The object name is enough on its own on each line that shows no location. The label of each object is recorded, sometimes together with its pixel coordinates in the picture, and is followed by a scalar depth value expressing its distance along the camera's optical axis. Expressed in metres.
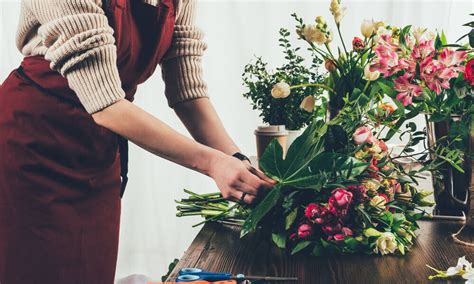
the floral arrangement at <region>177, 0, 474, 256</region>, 1.22
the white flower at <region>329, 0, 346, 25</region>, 1.52
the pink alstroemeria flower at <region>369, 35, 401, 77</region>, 1.31
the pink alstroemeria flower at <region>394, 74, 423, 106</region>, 1.30
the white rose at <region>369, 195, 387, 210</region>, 1.26
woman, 1.50
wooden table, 1.09
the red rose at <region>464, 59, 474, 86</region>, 1.21
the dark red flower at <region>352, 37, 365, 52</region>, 1.47
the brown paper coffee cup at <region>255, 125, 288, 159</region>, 1.76
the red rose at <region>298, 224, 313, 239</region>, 1.22
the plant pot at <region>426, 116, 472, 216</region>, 1.44
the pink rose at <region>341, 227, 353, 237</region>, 1.22
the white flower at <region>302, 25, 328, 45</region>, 1.44
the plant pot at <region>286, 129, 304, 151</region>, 1.80
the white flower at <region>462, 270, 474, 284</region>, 0.98
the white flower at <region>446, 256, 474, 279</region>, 1.06
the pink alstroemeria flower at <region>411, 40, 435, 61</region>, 1.28
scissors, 1.04
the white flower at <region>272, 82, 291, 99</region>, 1.51
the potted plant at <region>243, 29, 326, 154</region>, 1.78
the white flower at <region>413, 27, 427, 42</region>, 1.37
